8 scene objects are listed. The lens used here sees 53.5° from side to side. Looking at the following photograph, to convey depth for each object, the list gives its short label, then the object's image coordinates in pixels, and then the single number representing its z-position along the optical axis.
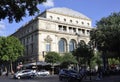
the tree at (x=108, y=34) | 17.49
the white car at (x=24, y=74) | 22.22
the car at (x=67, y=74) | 15.37
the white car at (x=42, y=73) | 26.68
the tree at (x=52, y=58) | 31.48
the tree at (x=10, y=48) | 31.91
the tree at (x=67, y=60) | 32.25
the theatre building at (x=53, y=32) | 35.76
